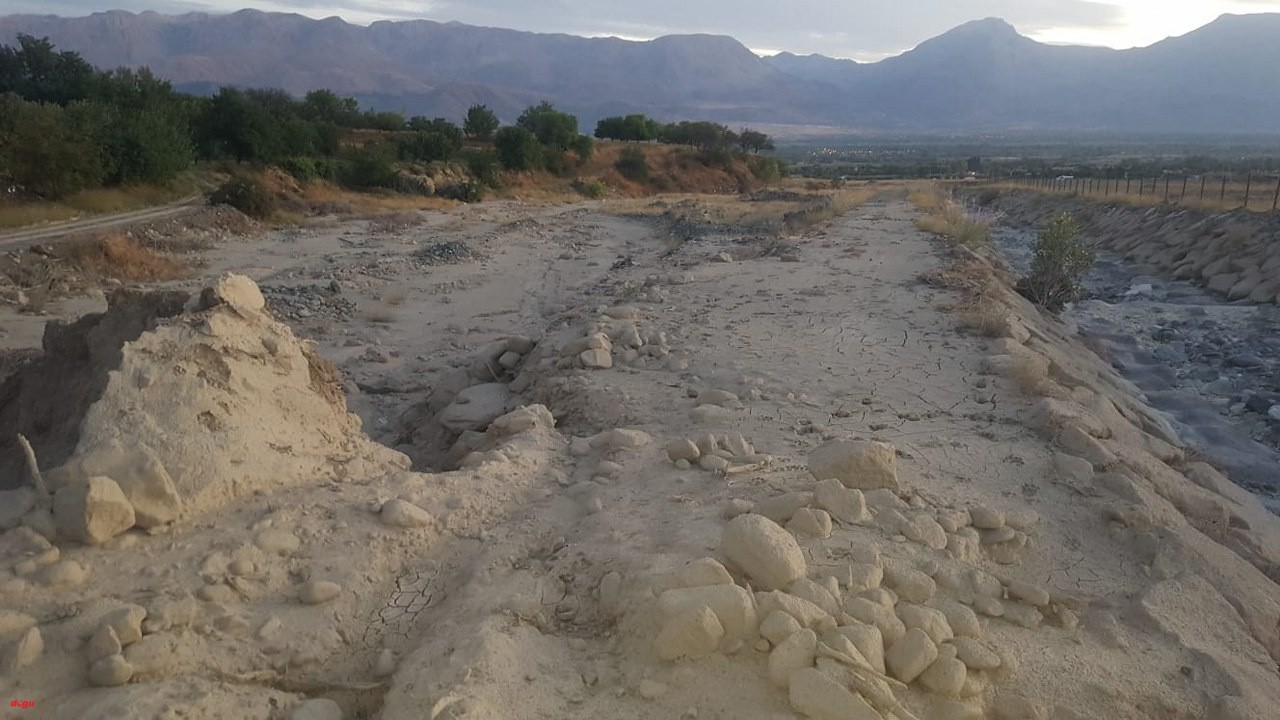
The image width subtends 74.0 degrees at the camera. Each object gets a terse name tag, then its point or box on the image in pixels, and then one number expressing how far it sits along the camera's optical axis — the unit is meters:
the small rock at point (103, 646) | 3.08
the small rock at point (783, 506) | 4.38
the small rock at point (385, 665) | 3.39
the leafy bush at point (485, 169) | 37.66
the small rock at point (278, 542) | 3.92
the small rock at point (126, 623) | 3.15
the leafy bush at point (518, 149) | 41.66
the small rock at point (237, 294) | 5.33
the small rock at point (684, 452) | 5.55
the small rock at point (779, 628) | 3.29
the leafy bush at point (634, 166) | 48.34
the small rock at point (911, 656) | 3.29
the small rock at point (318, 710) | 3.08
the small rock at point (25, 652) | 3.02
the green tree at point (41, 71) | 33.06
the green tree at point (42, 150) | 17.82
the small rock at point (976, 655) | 3.44
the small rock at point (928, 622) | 3.48
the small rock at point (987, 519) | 4.76
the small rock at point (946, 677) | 3.28
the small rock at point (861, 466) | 4.87
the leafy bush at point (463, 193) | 33.72
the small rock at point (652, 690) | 3.17
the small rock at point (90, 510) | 3.68
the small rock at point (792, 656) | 3.17
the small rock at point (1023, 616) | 3.93
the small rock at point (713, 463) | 5.38
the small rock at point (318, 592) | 3.69
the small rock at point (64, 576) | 3.44
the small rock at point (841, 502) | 4.46
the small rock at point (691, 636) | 3.28
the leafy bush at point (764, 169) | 55.84
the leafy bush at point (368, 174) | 31.31
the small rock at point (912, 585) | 3.79
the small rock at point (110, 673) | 3.01
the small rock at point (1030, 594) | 4.05
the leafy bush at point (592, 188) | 42.78
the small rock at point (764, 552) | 3.65
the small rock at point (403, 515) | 4.36
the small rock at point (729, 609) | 3.35
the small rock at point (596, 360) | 8.43
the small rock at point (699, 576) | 3.56
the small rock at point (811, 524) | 4.22
